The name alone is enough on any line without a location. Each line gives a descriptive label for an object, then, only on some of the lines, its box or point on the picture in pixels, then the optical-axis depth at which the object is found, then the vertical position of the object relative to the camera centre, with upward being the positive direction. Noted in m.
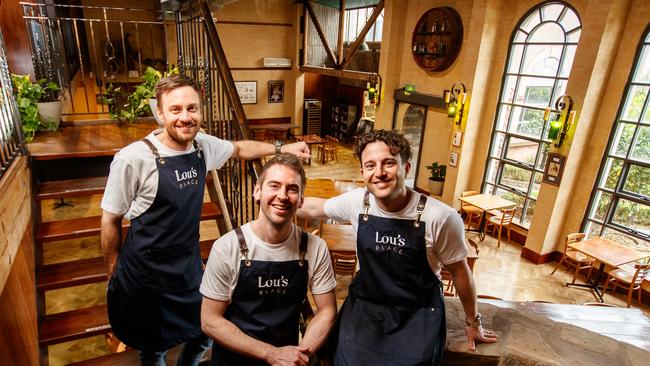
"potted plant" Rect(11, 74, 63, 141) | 3.04 -0.32
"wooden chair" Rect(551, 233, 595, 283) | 6.00 -2.38
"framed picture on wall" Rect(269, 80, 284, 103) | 13.03 -0.23
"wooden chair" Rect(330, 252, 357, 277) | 5.14 -2.35
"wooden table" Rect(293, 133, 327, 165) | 11.25 -1.58
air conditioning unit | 12.55 +0.74
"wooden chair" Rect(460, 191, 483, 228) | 7.81 -2.30
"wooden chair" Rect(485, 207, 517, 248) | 7.31 -2.32
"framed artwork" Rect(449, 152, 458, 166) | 8.23 -1.35
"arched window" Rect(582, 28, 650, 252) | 5.85 -1.07
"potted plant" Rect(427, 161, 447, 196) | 8.77 -1.90
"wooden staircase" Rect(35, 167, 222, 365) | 2.33 -1.31
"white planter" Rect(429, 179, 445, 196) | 8.81 -2.12
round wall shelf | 8.01 +1.20
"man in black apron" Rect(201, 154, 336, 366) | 1.49 -0.80
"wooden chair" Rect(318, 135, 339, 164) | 11.80 -1.90
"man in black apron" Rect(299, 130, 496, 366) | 1.58 -0.76
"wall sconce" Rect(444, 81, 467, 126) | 7.82 -0.09
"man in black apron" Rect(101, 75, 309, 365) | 1.79 -0.72
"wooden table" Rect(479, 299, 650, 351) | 3.49 -2.08
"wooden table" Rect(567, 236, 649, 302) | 5.50 -2.16
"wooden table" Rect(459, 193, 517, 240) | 7.32 -2.02
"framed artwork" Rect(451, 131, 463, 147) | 8.03 -0.89
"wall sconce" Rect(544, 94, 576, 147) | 6.19 -0.27
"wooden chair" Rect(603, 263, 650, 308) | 5.38 -2.46
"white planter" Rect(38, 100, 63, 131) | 3.46 -0.41
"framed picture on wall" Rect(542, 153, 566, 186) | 6.45 -1.12
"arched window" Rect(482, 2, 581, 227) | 6.75 +0.05
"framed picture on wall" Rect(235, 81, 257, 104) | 12.55 -0.28
